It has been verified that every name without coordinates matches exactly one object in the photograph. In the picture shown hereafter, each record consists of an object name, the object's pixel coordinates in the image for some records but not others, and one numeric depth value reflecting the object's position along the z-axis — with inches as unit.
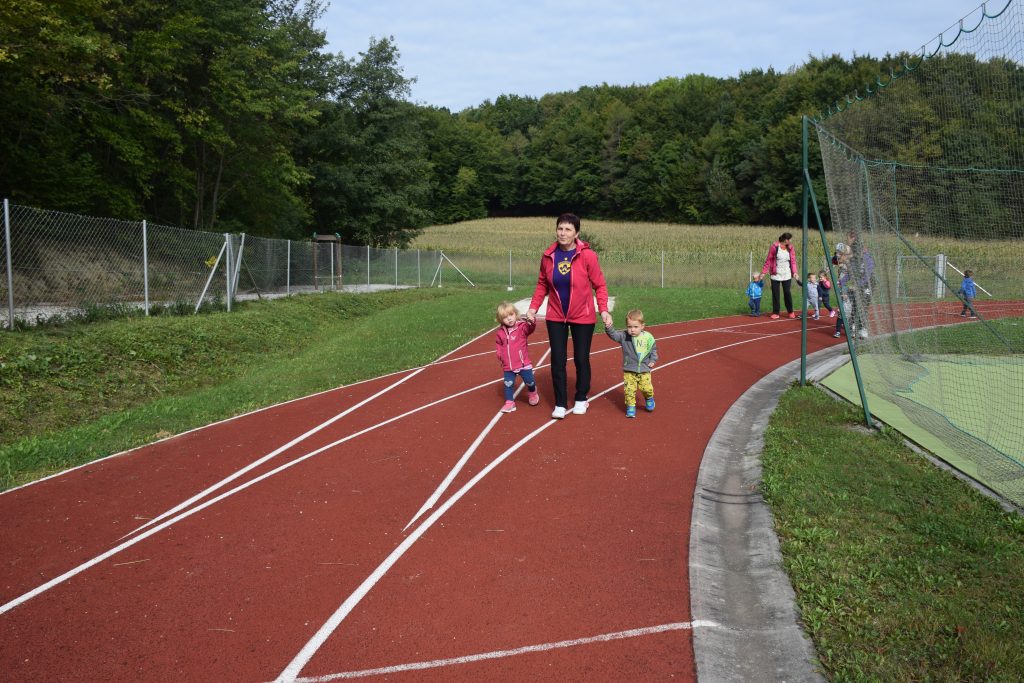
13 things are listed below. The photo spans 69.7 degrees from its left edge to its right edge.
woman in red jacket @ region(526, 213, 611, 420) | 326.3
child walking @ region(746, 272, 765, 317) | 731.4
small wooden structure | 1018.7
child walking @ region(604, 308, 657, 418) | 336.5
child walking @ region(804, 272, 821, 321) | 676.7
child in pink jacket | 346.9
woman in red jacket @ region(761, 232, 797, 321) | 653.3
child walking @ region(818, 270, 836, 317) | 671.8
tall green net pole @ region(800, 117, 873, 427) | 307.6
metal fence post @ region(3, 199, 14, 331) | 420.5
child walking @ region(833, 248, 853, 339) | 369.3
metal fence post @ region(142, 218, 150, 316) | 563.2
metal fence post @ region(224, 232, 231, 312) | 695.1
